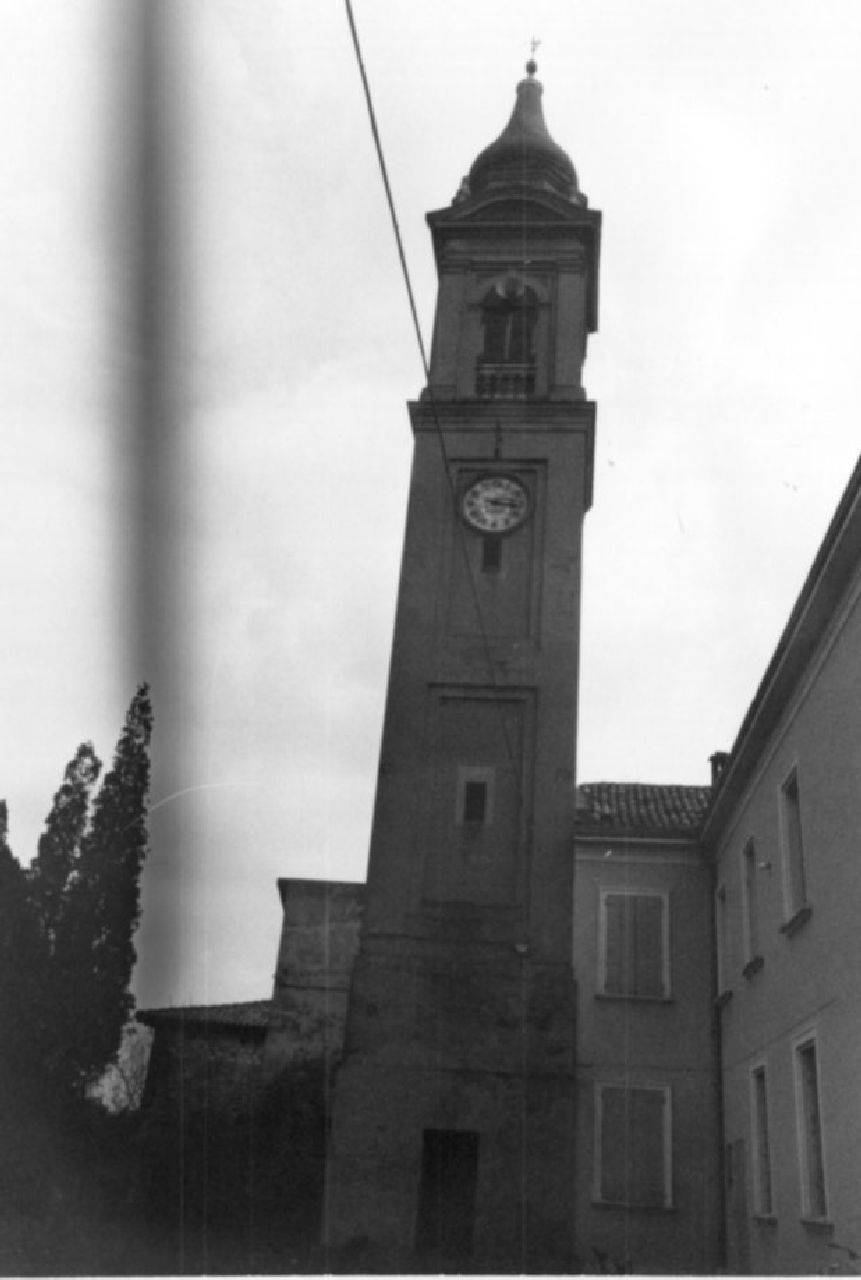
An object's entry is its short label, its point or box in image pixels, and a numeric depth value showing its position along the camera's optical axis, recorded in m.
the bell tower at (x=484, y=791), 18.58
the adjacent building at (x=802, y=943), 10.99
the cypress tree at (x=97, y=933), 21.86
